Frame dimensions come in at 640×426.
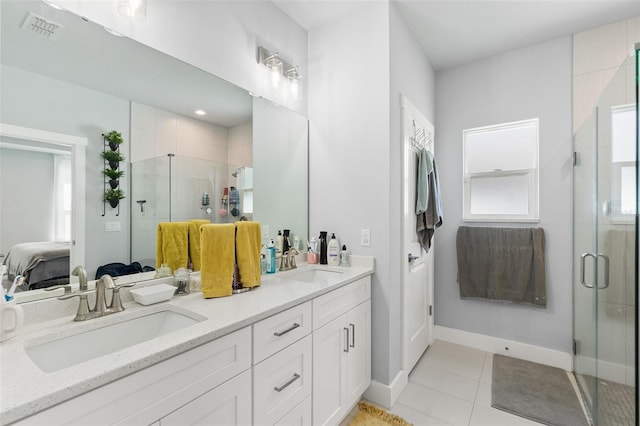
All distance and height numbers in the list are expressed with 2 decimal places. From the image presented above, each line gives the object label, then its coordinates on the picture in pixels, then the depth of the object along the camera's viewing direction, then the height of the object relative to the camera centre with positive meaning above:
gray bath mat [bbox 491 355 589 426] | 1.91 -1.32
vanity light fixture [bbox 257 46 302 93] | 2.03 +1.05
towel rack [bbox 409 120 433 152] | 2.41 +0.65
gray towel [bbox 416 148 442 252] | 2.41 +0.11
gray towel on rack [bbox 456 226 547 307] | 2.58 -0.47
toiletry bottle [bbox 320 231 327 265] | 2.27 -0.28
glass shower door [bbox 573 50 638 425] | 1.34 -0.23
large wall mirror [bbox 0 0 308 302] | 1.08 +0.40
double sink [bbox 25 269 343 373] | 0.95 -0.47
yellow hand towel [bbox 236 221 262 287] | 1.56 -0.24
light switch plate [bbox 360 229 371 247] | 2.11 -0.18
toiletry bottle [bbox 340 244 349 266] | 2.18 -0.34
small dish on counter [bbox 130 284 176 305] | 1.27 -0.37
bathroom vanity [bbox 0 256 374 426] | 0.73 -0.50
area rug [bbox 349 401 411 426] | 1.83 -1.32
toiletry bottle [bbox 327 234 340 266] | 2.20 -0.31
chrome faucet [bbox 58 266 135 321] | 1.12 -0.34
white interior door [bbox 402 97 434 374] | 2.23 -0.48
